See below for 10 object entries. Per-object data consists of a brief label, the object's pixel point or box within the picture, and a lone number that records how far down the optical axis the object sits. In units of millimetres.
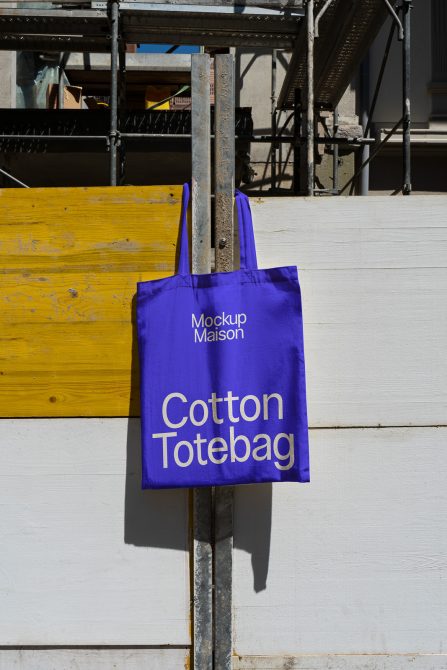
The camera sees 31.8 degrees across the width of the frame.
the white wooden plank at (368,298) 3742
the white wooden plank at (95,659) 3686
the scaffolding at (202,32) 7172
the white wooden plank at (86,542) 3691
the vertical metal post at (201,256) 3664
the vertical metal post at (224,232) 3664
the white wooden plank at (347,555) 3682
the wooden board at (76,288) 3711
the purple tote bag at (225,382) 3545
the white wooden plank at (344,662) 3674
